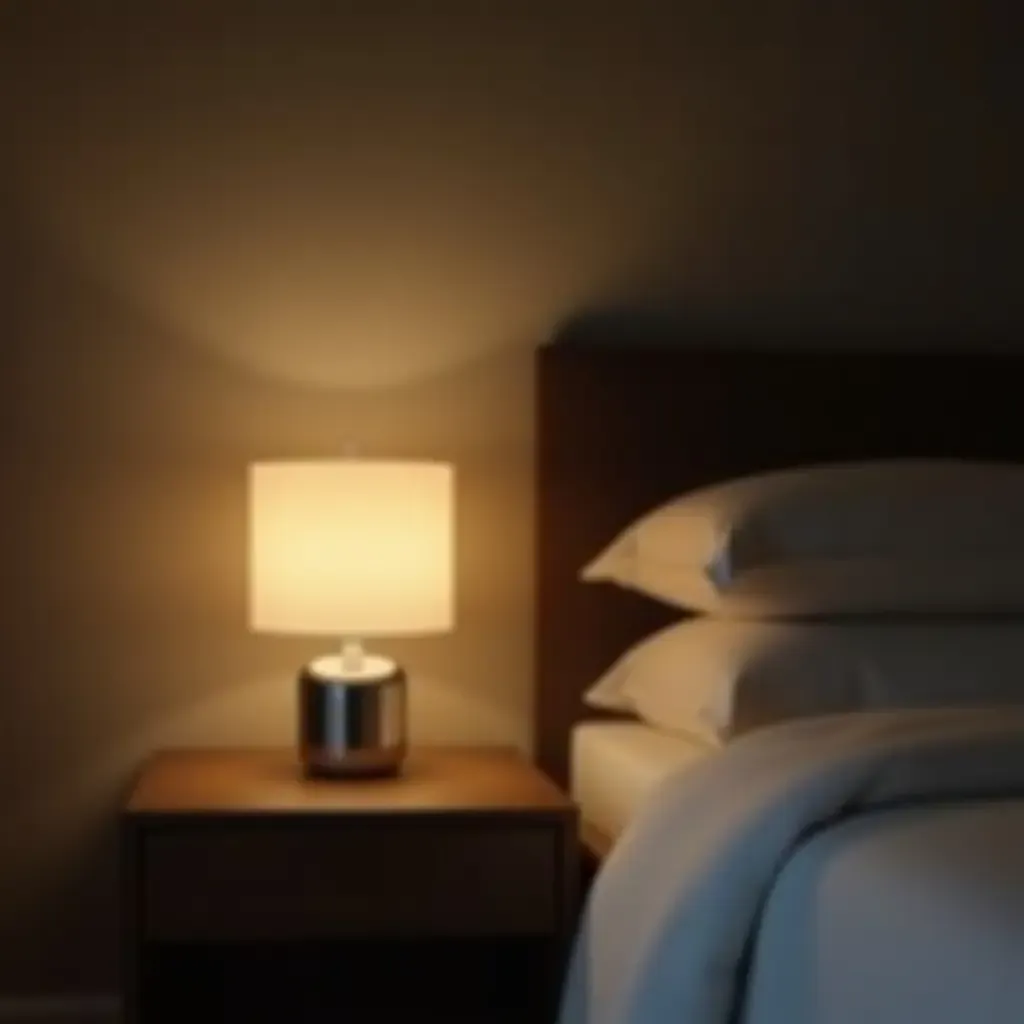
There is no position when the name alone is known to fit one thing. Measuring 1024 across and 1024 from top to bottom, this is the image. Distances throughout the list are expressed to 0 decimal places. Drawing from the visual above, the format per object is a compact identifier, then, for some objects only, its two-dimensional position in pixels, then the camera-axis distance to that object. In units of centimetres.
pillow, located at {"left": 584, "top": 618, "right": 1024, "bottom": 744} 231
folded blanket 177
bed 157
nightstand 232
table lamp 251
